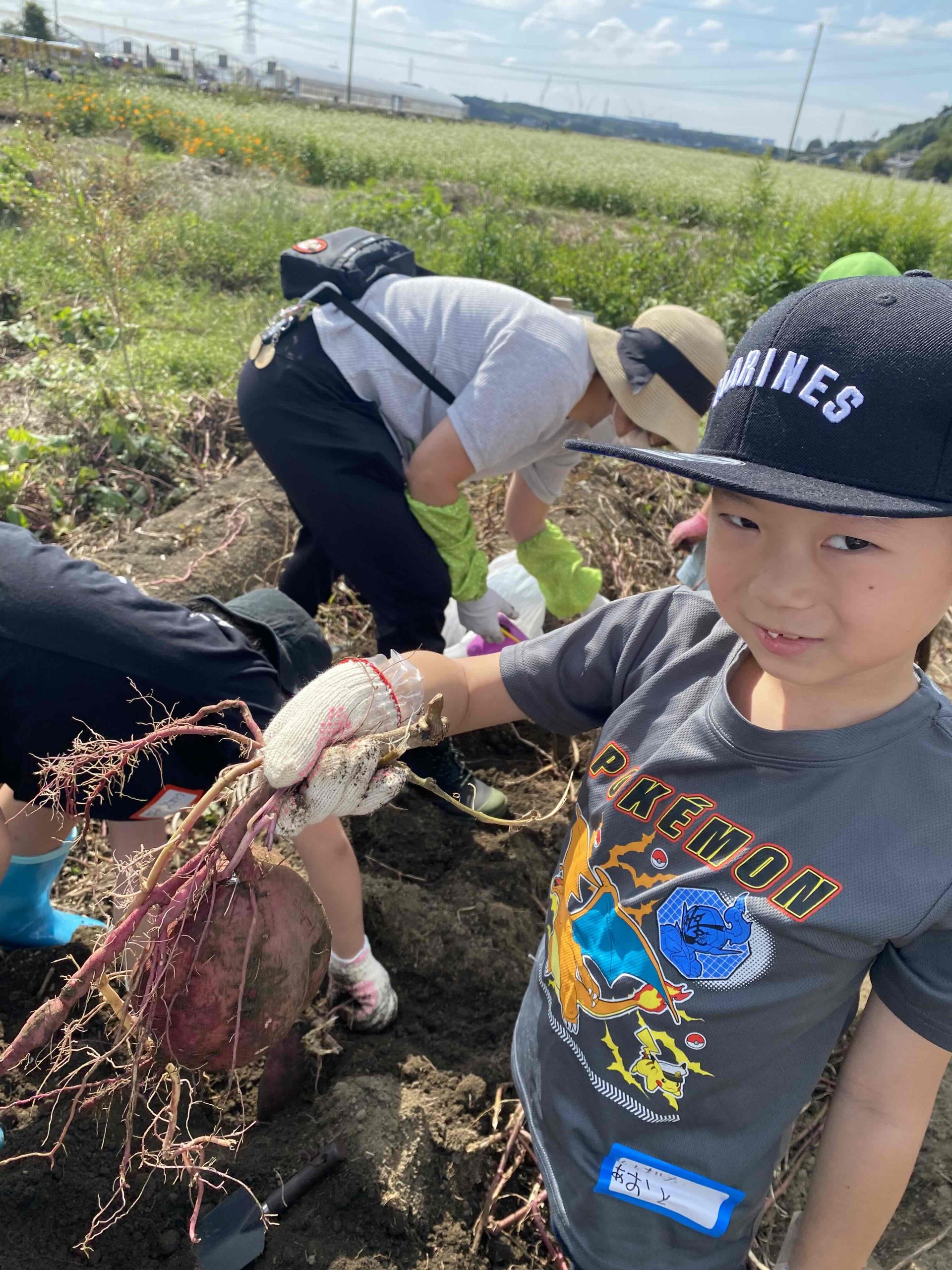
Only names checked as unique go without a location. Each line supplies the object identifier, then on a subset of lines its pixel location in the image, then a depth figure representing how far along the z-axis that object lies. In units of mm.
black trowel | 1313
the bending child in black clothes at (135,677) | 1392
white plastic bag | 2900
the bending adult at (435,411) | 2002
